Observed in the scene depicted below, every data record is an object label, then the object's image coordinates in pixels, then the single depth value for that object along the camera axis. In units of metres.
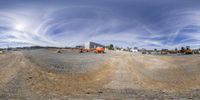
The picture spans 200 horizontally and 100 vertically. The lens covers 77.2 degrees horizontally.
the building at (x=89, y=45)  51.15
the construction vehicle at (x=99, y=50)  34.30
